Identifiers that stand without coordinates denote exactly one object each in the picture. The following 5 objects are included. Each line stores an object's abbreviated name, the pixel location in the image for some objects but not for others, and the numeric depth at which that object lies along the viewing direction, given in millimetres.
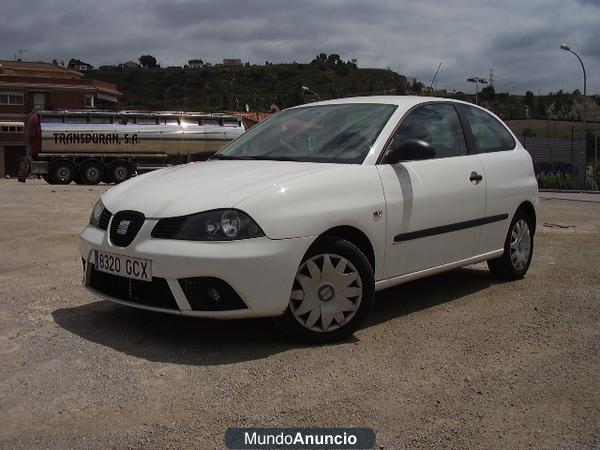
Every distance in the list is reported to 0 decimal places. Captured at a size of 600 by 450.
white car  3682
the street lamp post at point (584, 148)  36431
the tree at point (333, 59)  99375
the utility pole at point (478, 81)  37494
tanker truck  26906
